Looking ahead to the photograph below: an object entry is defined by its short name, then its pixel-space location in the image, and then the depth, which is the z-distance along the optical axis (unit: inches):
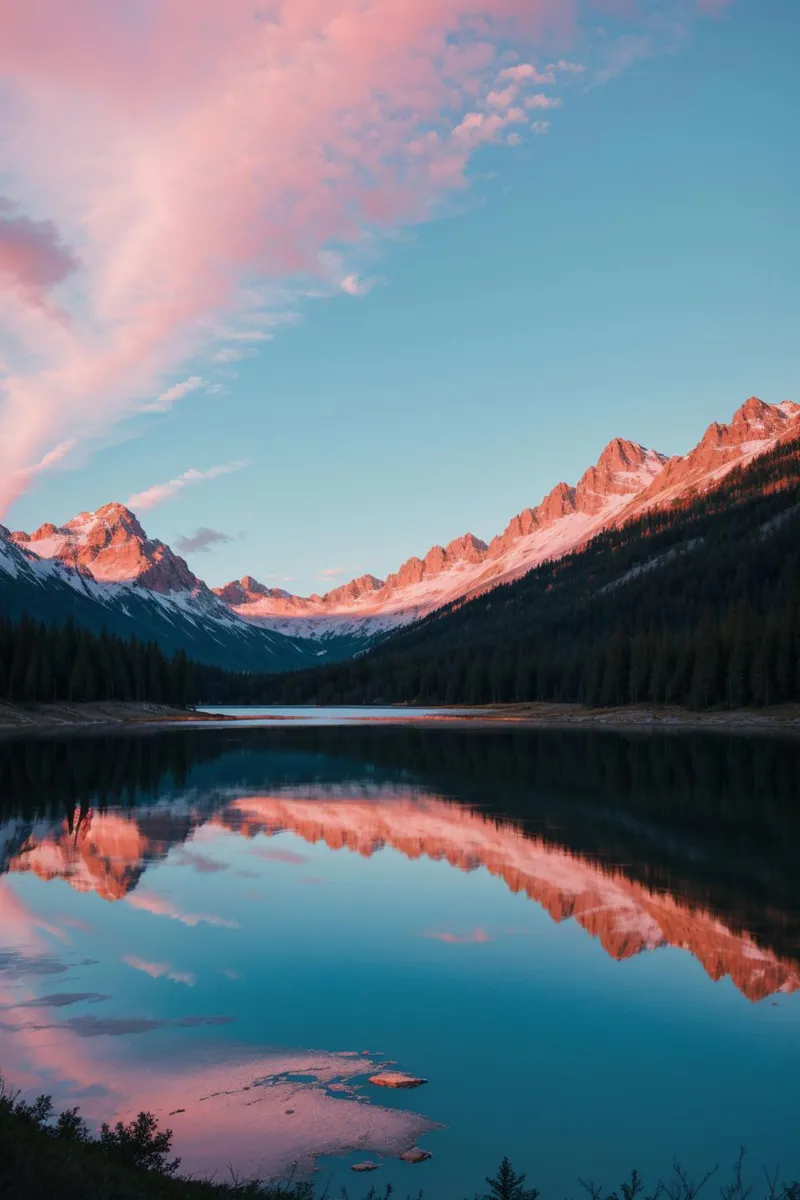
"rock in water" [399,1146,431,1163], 479.2
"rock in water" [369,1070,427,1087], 566.9
